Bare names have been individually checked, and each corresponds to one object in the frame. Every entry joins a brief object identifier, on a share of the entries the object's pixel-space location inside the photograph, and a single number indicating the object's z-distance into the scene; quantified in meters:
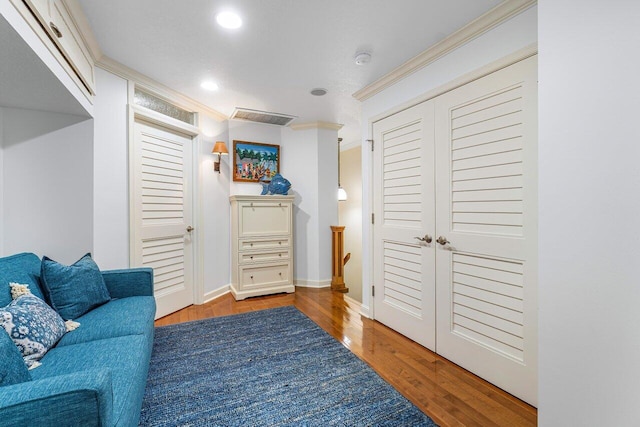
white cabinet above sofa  1.25
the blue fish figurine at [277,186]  3.89
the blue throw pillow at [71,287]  1.71
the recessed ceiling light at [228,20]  1.82
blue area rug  1.52
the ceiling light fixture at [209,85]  2.81
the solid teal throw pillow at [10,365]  0.89
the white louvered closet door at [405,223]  2.28
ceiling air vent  3.56
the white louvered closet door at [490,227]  1.65
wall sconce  3.44
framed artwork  3.87
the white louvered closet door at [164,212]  2.75
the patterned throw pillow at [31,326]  1.24
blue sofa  0.80
